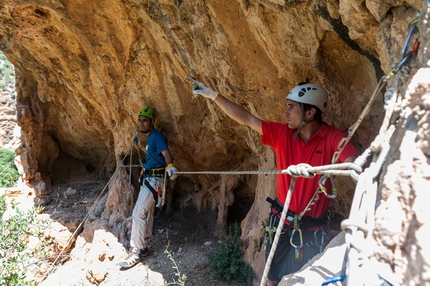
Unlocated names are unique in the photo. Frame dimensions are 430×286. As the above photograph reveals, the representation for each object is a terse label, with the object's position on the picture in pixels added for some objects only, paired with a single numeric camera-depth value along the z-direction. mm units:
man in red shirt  2322
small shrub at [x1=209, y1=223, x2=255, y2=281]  3775
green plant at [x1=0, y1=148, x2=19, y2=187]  10866
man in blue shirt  4473
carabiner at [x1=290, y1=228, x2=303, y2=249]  2297
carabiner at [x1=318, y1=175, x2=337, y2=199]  1916
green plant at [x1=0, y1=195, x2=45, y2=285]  3465
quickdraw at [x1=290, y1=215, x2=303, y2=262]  2303
